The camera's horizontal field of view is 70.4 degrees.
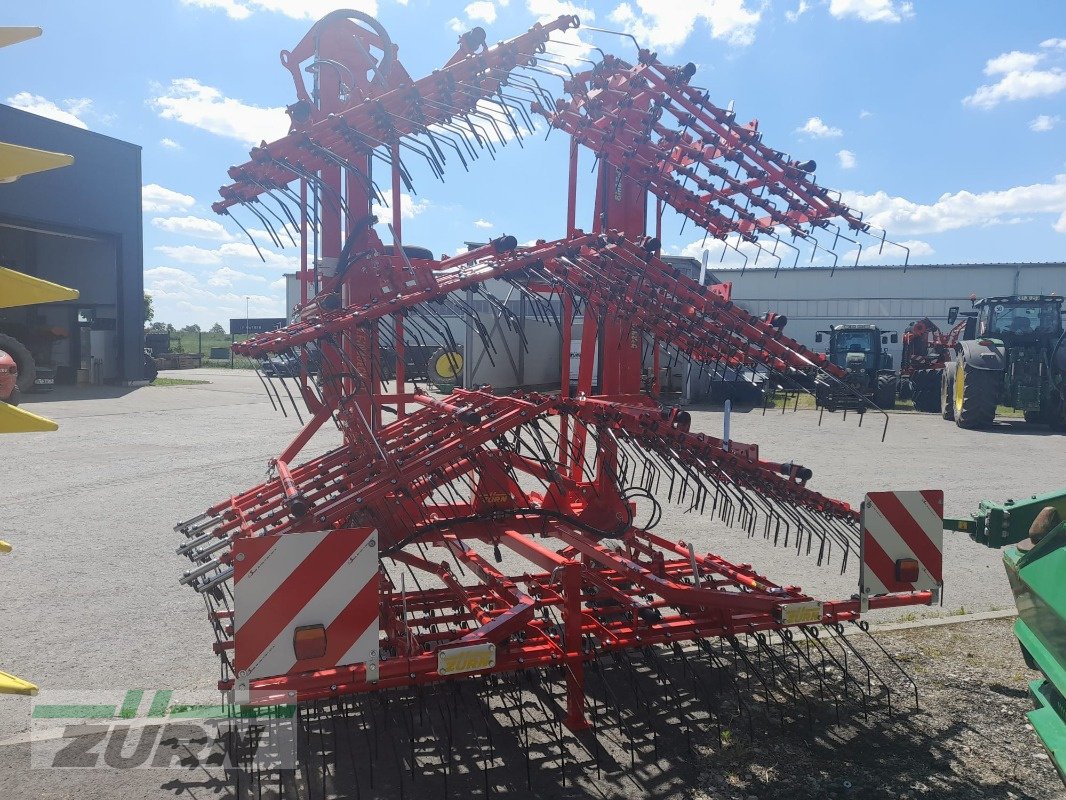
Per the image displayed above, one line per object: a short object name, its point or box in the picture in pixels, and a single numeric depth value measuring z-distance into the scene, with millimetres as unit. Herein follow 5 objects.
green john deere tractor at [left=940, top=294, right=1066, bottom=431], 13297
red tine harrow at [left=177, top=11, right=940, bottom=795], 2789
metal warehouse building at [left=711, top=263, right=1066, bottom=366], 26531
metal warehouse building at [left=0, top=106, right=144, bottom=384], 17984
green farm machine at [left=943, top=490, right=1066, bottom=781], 2383
